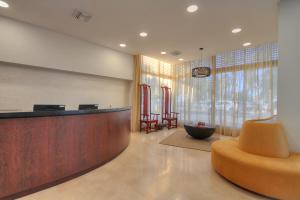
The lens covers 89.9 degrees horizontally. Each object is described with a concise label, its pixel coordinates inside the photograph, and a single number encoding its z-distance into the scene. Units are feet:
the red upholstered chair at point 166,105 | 23.07
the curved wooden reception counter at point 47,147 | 5.93
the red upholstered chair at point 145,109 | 19.65
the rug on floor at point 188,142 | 13.73
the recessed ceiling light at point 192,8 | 9.47
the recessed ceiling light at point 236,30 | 12.37
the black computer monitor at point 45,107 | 8.40
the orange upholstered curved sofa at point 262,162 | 6.21
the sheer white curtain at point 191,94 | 20.81
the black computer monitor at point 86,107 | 11.39
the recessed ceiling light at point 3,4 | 9.46
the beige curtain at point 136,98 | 19.74
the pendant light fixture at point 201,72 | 14.32
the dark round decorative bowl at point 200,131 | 15.10
